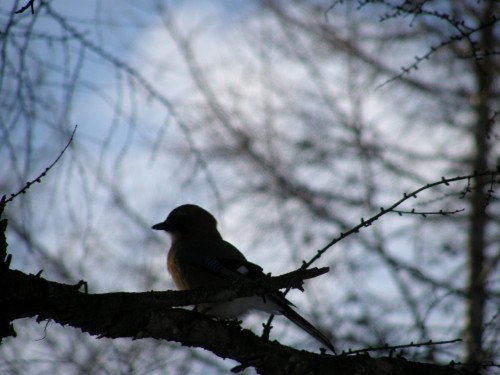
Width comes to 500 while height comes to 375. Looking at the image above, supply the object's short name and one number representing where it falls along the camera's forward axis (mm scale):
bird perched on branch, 8352
